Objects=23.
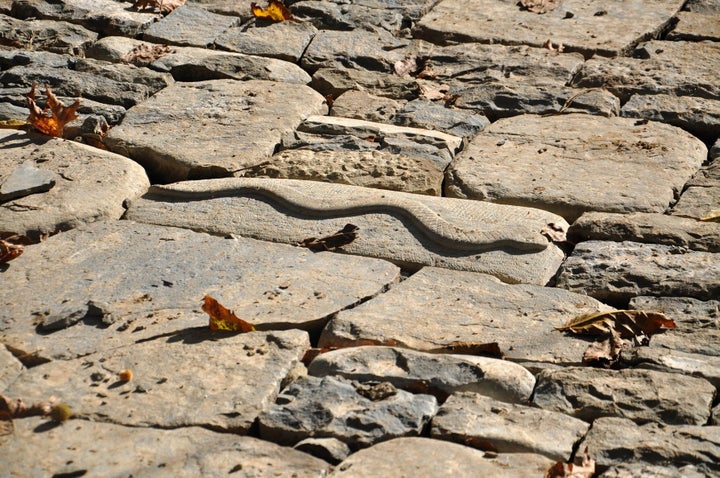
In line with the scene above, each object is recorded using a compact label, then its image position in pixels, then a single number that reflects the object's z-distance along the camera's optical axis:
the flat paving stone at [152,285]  6.47
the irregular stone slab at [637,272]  6.84
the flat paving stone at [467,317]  6.23
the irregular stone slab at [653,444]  5.10
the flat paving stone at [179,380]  5.56
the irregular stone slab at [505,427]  5.25
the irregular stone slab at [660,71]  9.84
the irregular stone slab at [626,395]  5.52
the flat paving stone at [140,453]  5.09
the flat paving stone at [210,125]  8.78
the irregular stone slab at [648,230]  7.38
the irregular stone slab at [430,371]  5.76
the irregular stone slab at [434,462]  5.01
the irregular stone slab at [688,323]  6.16
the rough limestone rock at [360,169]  8.44
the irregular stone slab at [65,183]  7.86
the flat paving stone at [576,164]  8.02
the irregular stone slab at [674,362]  5.87
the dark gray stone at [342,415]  5.38
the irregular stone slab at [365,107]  9.75
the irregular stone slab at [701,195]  7.87
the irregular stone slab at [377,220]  7.27
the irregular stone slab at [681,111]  9.21
